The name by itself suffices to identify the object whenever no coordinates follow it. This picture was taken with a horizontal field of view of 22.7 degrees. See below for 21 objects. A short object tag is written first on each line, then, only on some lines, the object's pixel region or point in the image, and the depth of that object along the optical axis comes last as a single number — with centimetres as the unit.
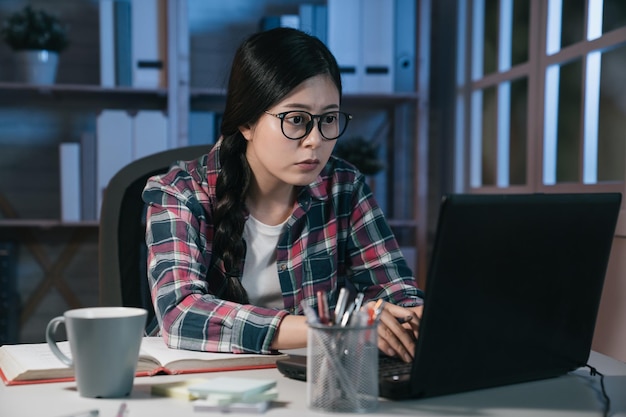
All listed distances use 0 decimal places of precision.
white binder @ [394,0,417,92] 508
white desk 196
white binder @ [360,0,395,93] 501
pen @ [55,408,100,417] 191
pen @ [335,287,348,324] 198
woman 259
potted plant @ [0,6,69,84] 483
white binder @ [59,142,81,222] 488
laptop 197
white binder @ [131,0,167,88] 483
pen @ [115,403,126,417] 192
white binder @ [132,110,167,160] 487
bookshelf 516
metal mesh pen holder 194
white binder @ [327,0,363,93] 498
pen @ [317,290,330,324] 198
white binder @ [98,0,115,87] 483
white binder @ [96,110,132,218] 485
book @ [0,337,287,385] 211
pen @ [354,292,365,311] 202
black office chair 274
